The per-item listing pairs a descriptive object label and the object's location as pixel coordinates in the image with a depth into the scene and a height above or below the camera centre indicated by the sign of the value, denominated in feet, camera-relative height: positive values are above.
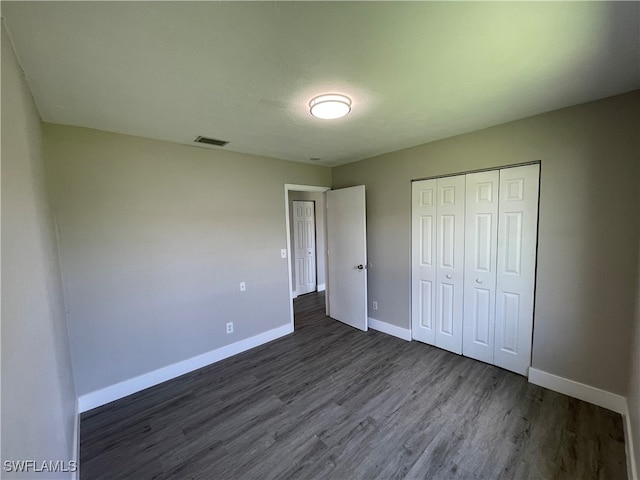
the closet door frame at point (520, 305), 7.53 -2.82
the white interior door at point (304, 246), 18.10 -1.65
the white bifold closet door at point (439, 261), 9.23 -1.59
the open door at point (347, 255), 11.73 -1.63
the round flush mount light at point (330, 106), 5.69 +2.59
